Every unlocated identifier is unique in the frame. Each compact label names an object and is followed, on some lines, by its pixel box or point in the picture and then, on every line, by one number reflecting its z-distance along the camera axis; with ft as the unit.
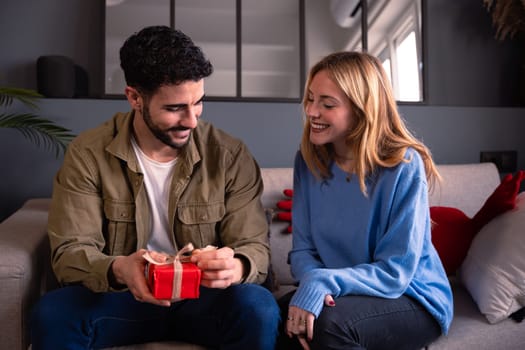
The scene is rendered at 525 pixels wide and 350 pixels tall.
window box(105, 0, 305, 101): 7.52
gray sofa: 4.19
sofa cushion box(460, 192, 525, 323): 4.75
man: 3.97
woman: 3.99
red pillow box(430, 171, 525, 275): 5.36
